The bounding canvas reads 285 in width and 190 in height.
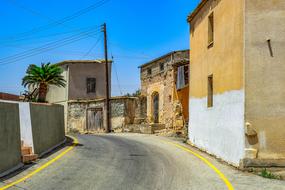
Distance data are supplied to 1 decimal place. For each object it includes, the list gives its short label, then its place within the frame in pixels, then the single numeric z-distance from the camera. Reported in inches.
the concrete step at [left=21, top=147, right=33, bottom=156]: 558.4
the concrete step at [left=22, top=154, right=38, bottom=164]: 539.1
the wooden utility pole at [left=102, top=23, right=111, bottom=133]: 1499.8
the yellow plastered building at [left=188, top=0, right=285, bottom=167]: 491.8
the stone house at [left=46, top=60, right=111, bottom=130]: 1754.4
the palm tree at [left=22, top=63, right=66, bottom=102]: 1566.2
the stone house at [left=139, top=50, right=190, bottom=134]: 1219.2
